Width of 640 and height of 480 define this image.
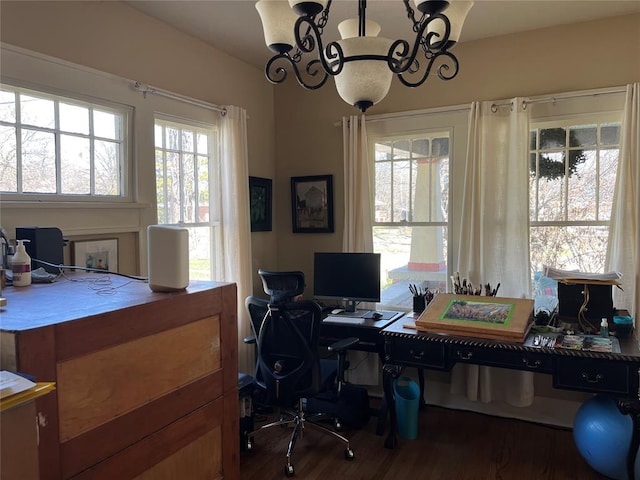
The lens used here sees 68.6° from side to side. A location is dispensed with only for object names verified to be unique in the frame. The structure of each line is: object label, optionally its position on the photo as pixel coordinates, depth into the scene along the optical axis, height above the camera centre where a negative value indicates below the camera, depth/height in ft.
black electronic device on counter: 6.15 -0.31
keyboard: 10.66 -2.25
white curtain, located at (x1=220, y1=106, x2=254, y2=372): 11.46 +0.33
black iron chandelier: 5.49 +2.12
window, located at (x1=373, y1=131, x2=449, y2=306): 11.88 +0.29
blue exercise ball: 8.00 -3.75
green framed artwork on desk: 8.60 -1.82
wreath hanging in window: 10.49 +1.49
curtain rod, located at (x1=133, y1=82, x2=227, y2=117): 9.34 +2.72
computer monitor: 11.36 -1.35
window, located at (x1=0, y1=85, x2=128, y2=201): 7.41 +1.32
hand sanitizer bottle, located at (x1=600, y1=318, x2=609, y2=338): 8.58 -1.94
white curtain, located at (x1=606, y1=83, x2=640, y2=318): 9.50 +0.33
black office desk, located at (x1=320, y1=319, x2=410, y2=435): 10.38 -2.58
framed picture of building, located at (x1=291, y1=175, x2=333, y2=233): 13.02 +0.53
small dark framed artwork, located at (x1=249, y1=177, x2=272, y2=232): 12.75 +0.54
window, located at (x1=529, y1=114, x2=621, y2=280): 10.21 +0.76
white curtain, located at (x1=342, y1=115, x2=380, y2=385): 12.24 +0.67
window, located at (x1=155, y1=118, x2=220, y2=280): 10.32 +0.87
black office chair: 8.86 -2.55
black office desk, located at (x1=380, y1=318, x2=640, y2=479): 7.60 -2.47
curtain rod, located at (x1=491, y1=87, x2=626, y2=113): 9.81 +2.73
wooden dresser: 2.91 -1.13
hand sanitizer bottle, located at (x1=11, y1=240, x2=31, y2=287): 4.86 -0.49
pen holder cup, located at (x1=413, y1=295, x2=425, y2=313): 10.63 -1.83
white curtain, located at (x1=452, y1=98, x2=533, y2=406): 10.55 +0.14
